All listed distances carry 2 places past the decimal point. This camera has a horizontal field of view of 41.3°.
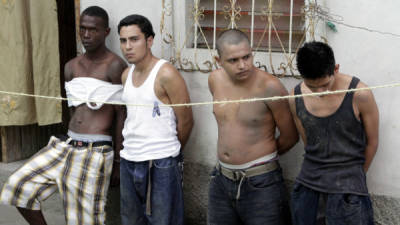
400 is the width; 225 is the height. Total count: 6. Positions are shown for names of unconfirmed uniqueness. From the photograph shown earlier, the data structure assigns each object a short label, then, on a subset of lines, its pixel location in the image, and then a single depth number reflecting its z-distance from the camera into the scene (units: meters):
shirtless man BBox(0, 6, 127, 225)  4.27
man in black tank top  3.09
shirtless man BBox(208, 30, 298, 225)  3.48
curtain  4.95
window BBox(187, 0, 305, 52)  3.96
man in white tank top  3.88
